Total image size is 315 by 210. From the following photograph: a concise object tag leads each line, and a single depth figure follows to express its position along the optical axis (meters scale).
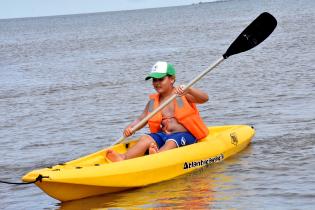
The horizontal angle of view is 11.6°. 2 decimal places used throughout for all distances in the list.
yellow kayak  16.02
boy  17.85
